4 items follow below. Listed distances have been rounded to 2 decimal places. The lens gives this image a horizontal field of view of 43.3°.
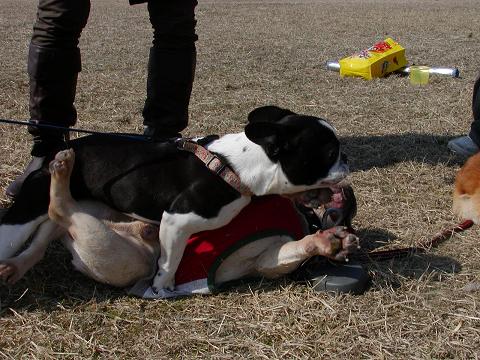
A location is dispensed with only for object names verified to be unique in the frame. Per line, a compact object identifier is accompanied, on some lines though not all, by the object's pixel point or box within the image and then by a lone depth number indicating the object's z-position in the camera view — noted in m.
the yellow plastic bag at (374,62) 5.97
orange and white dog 2.77
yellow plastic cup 5.77
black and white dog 2.09
